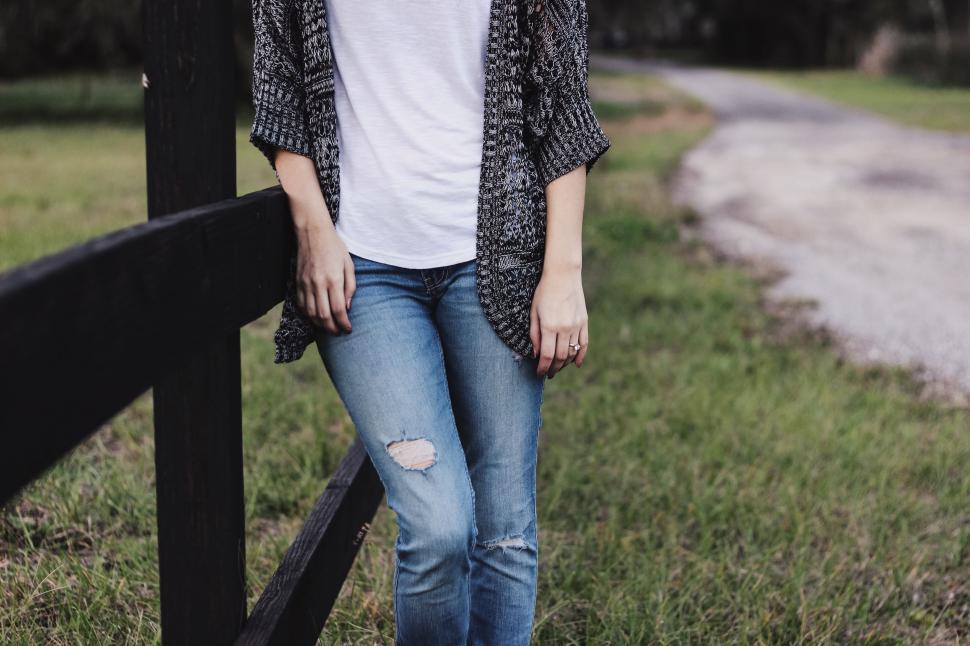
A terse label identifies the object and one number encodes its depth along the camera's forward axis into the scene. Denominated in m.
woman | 1.57
